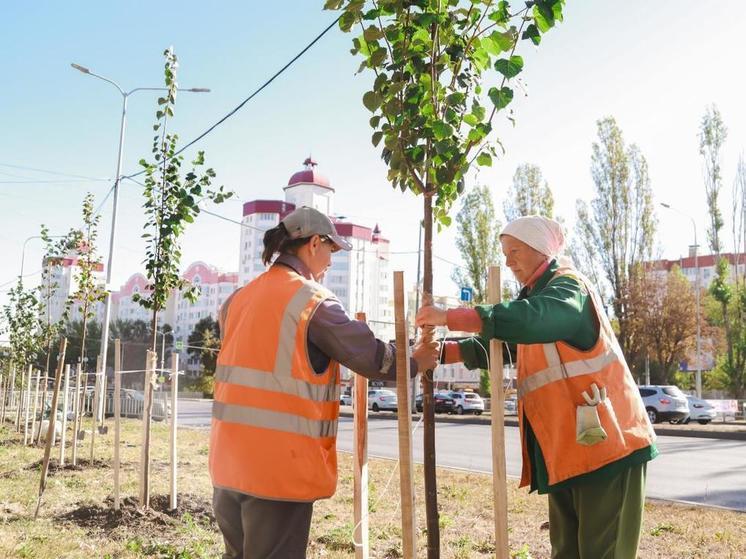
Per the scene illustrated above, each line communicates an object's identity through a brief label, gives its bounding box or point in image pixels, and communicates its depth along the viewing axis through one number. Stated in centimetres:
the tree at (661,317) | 3048
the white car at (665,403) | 2427
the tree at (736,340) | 3288
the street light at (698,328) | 3019
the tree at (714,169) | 3262
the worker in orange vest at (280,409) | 240
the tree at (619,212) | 3016
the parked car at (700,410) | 2655
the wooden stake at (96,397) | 1024
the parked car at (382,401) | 3606
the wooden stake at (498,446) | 281
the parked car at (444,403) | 3353
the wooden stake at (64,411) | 949
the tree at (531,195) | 3331
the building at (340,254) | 8344
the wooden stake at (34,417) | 1358
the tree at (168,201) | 726
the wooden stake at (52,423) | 659
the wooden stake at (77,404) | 1002
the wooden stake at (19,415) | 1675
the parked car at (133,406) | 2450
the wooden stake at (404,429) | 265
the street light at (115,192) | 1928
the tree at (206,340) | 6166
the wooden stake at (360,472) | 315
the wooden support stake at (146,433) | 660
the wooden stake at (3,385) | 1798
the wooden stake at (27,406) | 1353
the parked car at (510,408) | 3251
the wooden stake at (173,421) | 663
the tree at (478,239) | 3541
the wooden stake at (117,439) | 640
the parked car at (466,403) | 3300
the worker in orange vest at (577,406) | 258
